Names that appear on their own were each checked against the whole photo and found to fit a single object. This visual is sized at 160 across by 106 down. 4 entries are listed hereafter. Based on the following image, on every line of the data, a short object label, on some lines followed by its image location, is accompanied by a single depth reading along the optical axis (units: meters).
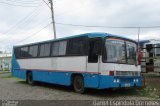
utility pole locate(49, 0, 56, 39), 15.25
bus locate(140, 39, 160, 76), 8.64
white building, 40.00
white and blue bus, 7.16
